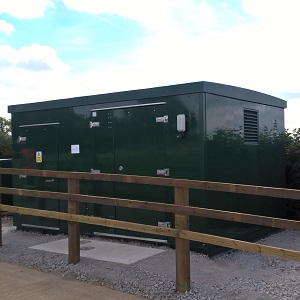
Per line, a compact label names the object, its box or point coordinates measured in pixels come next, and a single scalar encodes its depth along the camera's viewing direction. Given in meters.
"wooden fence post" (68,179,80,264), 5.68
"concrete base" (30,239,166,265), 5.88
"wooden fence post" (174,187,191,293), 4.54
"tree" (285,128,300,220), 8.47
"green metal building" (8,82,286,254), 6.22
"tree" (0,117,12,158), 13.29
